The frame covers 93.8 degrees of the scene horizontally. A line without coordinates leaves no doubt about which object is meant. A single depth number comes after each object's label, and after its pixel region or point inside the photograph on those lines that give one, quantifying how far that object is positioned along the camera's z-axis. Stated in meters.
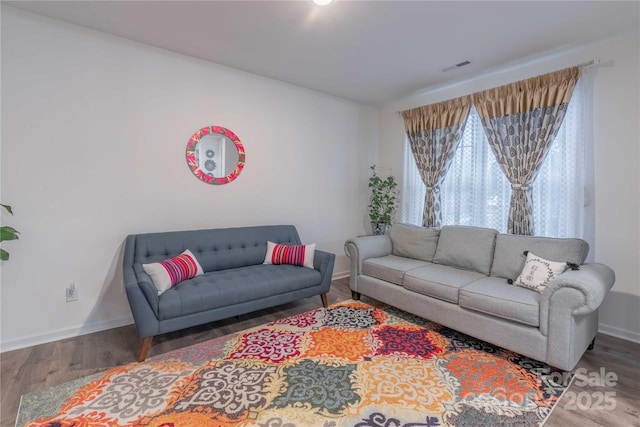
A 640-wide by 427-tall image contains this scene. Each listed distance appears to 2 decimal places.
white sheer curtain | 2.80
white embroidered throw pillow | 2.37
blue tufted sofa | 2.26
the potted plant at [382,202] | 4.35
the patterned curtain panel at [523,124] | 2.87
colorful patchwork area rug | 1.67
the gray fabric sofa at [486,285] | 1.99
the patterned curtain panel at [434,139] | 3.69
